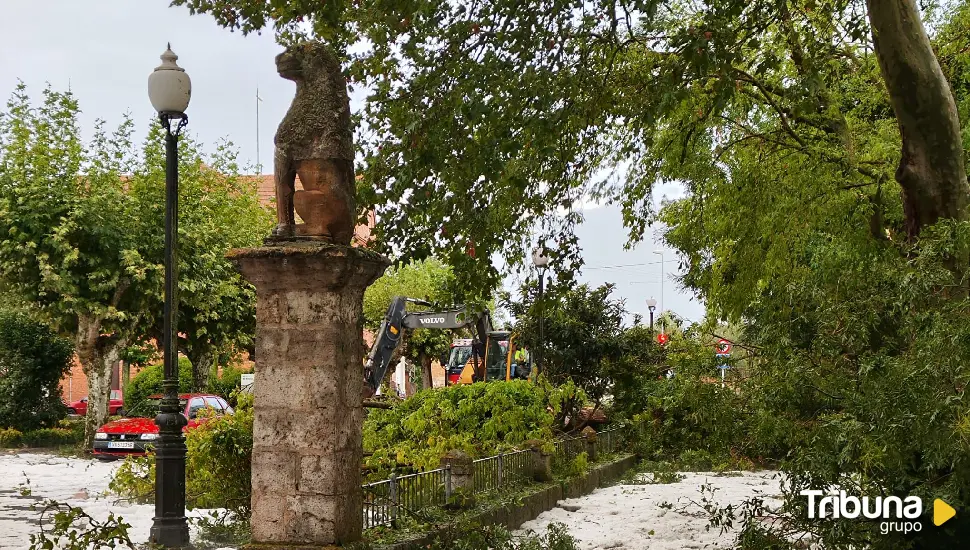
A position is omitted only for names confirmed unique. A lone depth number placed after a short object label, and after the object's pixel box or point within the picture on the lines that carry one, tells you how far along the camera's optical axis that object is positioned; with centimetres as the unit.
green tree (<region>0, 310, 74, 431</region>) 2897
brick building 5026
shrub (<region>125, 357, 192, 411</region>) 3594
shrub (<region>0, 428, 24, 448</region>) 2764
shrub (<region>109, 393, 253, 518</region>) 989
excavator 2183
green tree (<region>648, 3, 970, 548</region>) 717
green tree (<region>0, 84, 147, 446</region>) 2467
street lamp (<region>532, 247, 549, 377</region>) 1627
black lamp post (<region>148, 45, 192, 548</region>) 1005
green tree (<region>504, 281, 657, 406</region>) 2117
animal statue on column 695
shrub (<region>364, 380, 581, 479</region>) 1351
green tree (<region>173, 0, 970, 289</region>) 834
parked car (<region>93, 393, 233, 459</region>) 2166
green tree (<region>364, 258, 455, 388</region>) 4600
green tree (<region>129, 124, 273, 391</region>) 2712
